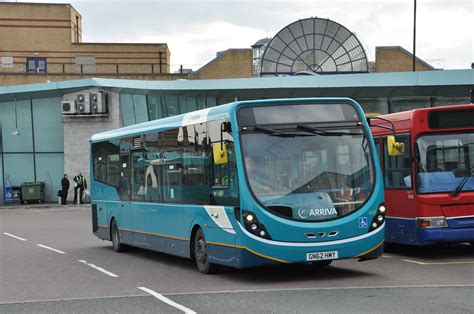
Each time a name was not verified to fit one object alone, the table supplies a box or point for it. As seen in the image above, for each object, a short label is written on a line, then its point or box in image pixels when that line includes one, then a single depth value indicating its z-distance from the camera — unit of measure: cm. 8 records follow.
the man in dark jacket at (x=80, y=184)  4475
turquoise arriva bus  1239
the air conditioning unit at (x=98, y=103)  4559
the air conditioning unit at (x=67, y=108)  4600
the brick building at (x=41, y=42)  6769
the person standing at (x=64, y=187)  4425
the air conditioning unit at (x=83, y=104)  4575
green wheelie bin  4550
